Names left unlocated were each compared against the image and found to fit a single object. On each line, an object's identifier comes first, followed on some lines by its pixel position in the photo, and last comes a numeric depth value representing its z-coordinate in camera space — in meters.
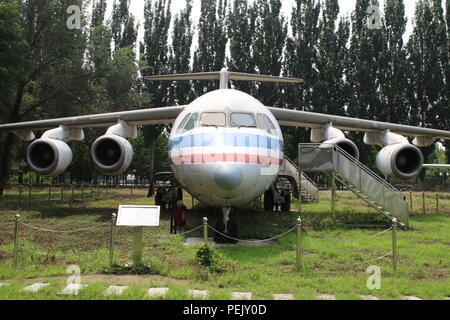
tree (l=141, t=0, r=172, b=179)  35.78
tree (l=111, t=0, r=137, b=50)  38.09
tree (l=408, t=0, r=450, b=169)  33.03
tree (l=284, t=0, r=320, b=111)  33.66
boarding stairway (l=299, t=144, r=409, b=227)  11.34
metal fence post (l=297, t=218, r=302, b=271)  6.37
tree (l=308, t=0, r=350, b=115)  33.03
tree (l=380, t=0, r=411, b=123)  33.09
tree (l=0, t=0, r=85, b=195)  22.48
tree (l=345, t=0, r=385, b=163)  32.62
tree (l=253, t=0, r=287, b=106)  34.53
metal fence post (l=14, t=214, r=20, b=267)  6.41
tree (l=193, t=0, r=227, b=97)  36.69
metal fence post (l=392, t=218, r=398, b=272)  6.43
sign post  6.37
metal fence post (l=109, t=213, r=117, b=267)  6.38
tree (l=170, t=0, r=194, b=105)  37.25
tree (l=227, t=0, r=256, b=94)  35.19
